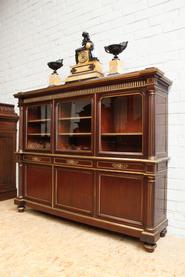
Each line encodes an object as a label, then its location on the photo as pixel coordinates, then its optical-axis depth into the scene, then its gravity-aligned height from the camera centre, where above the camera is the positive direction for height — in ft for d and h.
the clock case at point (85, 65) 9.15 +2.81
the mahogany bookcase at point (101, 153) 7.50 -0.65
